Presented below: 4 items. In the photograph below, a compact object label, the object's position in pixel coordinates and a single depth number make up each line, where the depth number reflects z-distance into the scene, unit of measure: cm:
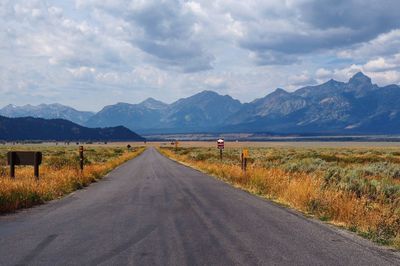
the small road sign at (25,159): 1962
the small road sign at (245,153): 2620
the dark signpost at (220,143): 4030
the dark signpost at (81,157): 2682
